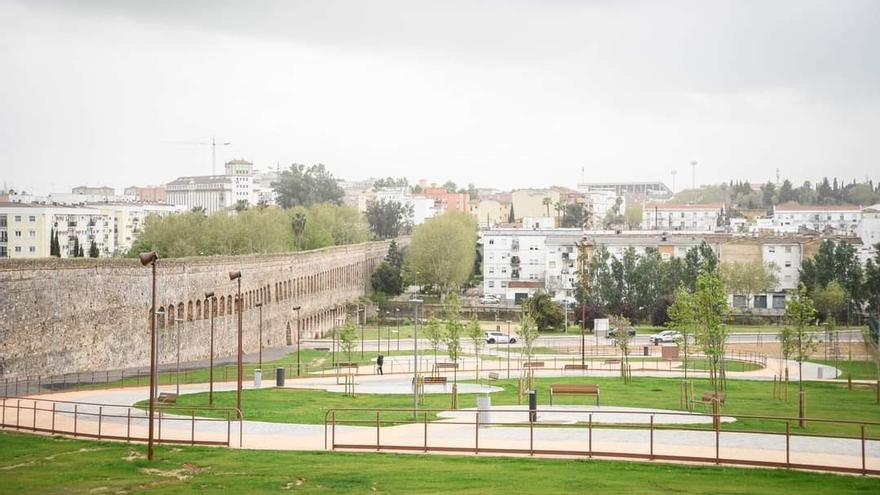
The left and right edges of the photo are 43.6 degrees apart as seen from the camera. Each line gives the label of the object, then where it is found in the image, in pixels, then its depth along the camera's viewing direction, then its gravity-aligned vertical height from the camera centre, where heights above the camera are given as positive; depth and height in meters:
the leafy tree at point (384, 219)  177.62 +7.70
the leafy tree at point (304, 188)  191.00 +13.72
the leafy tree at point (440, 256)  116.69 +1.19
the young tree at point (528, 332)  52.97 -3.16
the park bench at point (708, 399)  36.72 -4.36
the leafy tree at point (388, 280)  121.69 -1.49
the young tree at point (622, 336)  51.43 -3.48
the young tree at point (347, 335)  55.70 -3.55
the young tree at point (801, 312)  50.00 -1.91
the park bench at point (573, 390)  38.14 -4.22
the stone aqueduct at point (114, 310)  49.09 -2.42
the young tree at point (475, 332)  55.38 -3.30
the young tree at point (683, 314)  46.81 -2.00
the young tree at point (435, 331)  57.02 -3.40
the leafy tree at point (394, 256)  131.75 +1.29
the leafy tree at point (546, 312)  87.43 -3.52
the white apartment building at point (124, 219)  165.50 +7.12
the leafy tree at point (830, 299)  87.56 -2.26
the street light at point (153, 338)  26.39 -1.81
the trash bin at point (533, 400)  33.75 -4.07
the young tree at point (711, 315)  43.97 -1.86
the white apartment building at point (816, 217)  161.50 +8.20
